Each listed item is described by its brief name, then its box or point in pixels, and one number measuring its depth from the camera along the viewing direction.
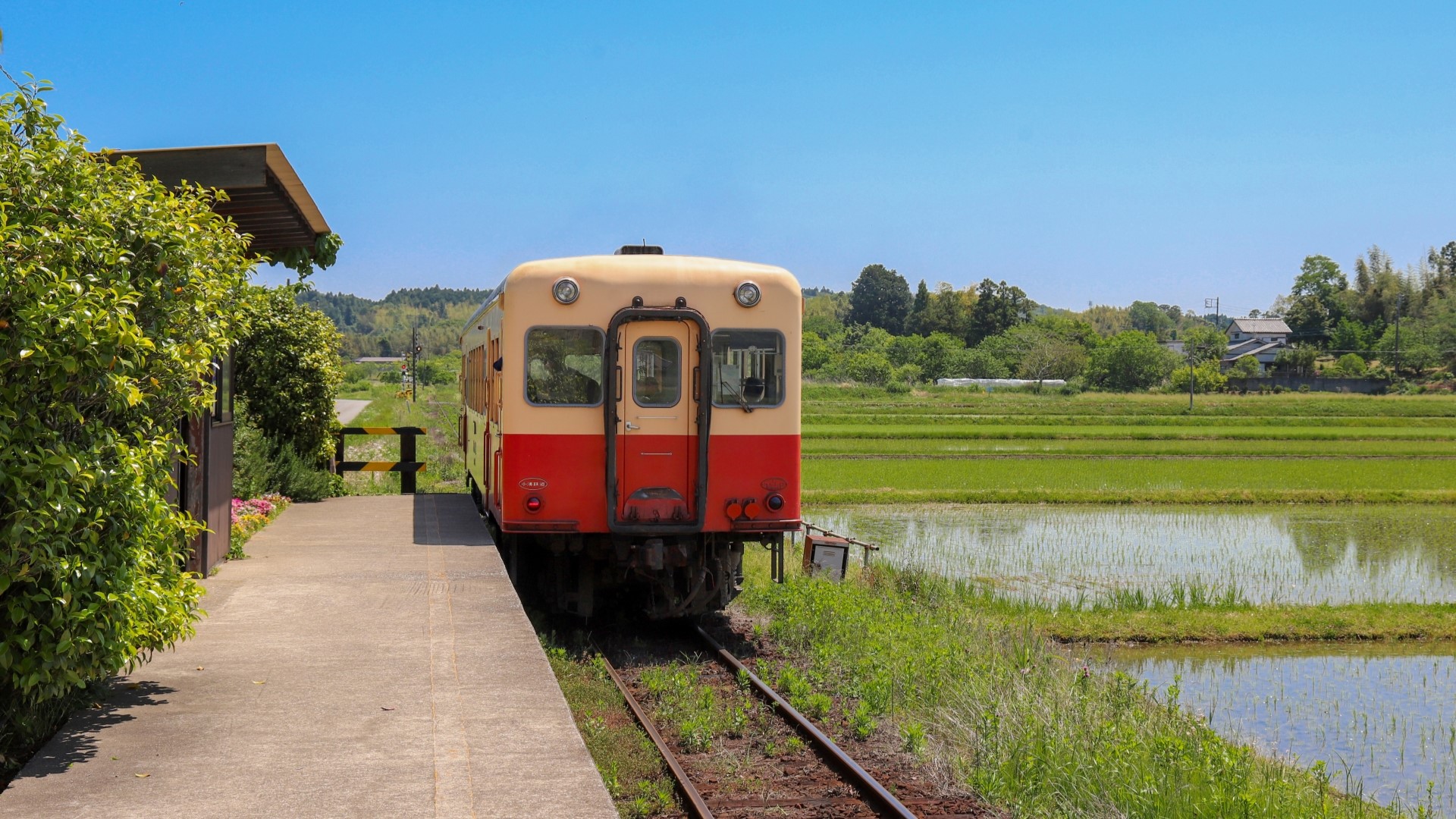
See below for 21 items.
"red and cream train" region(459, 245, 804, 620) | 10.03
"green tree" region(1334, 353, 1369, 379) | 95.25
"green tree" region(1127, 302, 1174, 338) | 195.75
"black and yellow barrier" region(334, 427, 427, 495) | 17.78
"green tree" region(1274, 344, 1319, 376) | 97.00
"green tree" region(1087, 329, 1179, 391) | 101.12
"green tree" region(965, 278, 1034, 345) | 121.81
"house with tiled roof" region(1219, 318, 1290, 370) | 121.56
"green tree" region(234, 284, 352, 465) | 17.23
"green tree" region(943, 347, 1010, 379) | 109.00
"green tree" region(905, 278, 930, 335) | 133.75
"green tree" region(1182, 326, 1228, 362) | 115.01
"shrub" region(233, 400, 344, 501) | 14.43
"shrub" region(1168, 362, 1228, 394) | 90.81
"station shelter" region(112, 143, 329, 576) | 7.75
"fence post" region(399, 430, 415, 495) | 18.47
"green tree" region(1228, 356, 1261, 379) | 95.25
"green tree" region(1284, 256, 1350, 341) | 119.69
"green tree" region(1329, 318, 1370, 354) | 108.56
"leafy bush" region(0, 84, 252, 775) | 4.86
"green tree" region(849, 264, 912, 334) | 149.38
